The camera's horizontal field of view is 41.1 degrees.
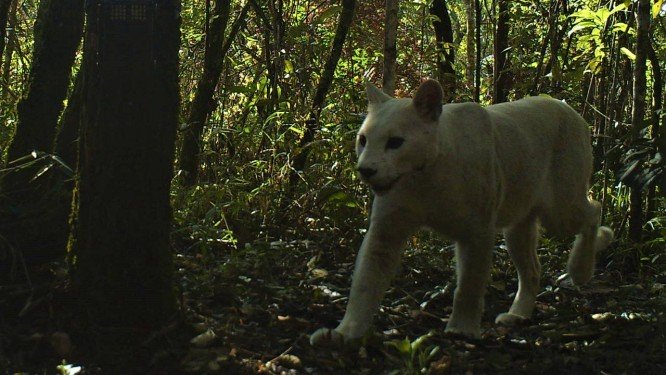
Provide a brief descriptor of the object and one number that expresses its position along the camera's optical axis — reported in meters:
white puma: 4.03
